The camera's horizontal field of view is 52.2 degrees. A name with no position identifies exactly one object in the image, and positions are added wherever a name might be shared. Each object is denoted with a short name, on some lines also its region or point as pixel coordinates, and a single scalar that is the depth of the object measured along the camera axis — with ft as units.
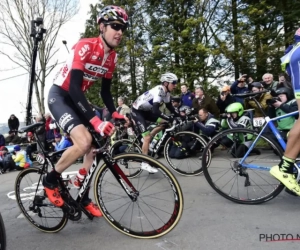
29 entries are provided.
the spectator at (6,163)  31.30
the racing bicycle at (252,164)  11.17
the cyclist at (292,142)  9.59
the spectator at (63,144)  20.60
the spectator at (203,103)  27.30
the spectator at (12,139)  42.89
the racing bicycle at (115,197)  8.99
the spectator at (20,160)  30.78
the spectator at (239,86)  27.22
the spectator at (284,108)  12.32
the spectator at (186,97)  31.09
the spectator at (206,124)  22.40
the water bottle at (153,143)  19.12
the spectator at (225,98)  26.86
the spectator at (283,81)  21.02
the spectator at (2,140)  36.58
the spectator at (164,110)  28.97
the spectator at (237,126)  11.91
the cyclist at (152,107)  18.78
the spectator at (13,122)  48.26
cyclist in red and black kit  8.83
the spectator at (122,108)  33.65
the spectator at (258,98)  20.21
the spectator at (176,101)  27.36
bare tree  59.98
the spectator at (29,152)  29.43
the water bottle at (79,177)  9.98
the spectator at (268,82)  23.66
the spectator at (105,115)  27.50
